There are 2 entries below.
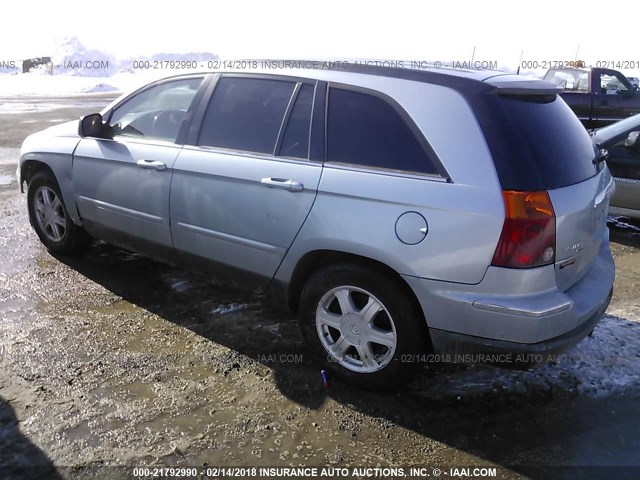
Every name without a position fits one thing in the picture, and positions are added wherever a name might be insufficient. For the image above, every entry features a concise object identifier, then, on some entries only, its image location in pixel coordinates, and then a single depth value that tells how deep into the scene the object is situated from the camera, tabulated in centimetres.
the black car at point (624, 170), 581
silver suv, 274
